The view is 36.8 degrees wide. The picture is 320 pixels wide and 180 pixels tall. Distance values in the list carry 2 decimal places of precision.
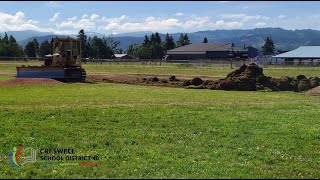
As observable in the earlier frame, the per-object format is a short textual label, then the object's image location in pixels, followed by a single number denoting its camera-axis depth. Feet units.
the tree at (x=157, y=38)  643.66
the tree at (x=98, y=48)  509.35
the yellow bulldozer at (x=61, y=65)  129.59
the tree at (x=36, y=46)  554.05
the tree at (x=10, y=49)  420.77
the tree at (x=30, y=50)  524.52
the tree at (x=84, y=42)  487.37
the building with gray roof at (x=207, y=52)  559.06
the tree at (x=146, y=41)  617.54
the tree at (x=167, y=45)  643.91
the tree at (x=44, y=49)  476.62
